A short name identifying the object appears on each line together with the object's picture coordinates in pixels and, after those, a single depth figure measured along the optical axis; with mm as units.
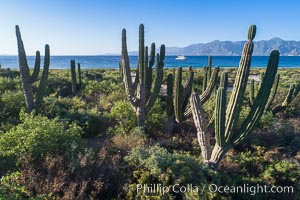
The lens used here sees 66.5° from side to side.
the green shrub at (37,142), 4617
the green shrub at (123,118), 7191
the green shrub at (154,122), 7367
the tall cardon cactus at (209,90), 7025
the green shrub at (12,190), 3046
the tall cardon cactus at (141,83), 6965
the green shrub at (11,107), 7330
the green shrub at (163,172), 4223
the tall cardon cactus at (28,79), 7770
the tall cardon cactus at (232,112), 4805
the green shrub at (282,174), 4879
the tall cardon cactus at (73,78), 12328
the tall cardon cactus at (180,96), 6758
